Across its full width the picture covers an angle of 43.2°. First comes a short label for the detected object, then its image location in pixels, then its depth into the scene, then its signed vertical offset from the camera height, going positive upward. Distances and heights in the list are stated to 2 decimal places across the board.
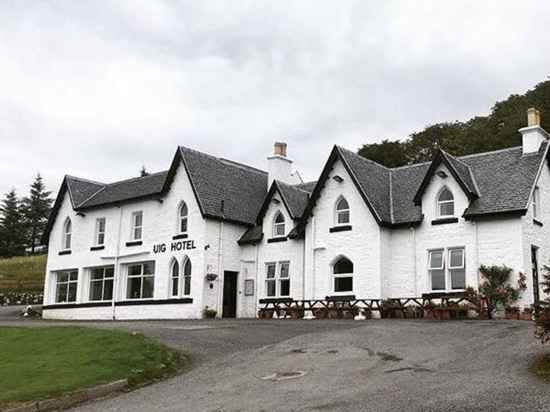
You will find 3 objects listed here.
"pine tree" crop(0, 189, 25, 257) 88.44 +10.25
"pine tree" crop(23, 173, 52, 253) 92.88 +13.52
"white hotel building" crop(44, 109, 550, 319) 30.08 +4.16
